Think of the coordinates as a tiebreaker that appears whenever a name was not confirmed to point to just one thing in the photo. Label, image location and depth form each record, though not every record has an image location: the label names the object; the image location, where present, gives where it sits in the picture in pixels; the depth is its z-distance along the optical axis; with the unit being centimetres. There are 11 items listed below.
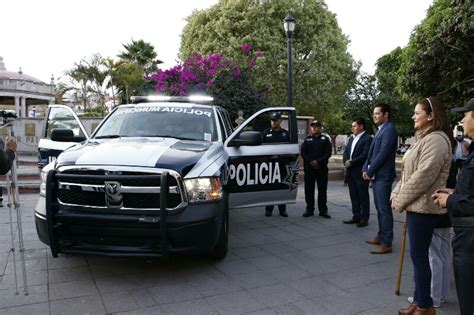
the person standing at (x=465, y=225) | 263
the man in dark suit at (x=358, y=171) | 699
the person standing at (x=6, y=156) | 346
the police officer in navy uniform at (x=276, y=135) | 788
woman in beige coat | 339
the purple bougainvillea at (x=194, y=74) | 1366
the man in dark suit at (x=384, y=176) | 554
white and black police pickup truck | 403
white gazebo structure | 4894
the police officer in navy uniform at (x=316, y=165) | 789
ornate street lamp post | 1203
